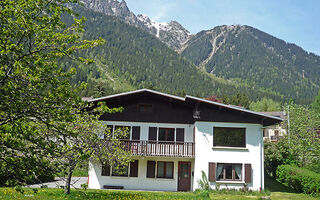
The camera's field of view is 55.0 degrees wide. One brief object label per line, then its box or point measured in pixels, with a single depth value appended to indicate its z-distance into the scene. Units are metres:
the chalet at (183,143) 21.98
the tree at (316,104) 76.88
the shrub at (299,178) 19.25
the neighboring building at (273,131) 66.37
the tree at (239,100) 101.02
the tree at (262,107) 108.59
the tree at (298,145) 26.39
